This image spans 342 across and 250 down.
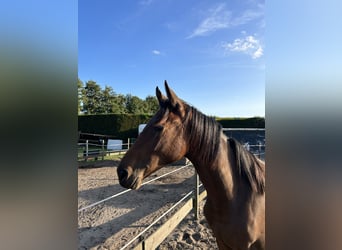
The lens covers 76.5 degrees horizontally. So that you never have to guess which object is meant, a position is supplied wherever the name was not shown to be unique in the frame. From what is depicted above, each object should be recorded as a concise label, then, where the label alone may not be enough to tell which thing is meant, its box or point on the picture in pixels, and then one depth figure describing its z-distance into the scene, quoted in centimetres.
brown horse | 130
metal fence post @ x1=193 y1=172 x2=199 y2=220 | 355
